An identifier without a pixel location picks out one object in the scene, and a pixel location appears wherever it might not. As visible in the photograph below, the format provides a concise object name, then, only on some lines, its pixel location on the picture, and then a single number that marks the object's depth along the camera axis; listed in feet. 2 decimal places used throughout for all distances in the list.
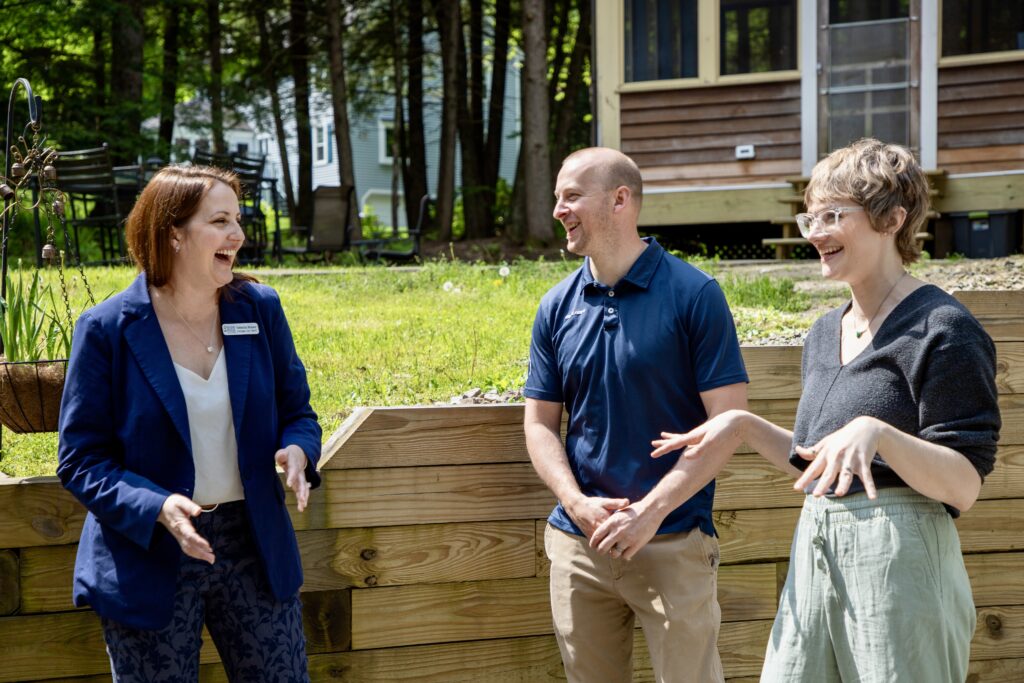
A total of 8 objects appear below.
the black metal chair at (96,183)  33.73
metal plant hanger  10.69
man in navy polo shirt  9.27
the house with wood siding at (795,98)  35.40
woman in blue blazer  8.34
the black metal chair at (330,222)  40.04
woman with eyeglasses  7.41
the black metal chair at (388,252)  38.09
